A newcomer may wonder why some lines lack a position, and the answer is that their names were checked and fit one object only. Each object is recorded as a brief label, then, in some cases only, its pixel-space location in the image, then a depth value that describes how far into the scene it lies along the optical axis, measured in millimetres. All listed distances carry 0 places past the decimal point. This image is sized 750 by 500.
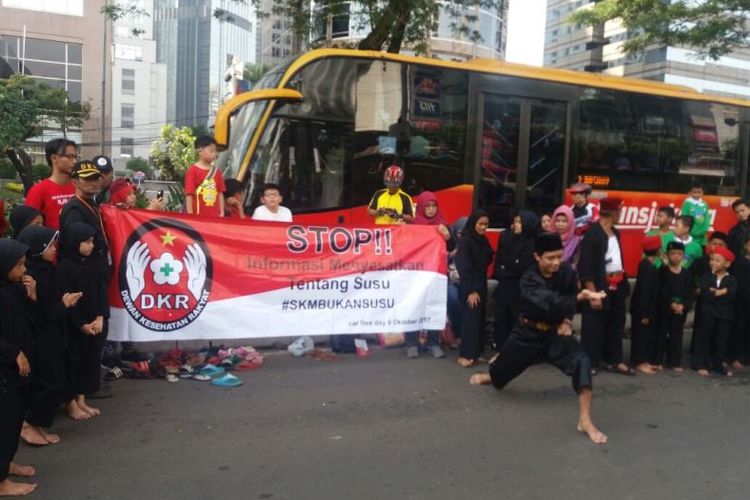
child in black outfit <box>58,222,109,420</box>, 4629
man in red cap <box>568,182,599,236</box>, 7021
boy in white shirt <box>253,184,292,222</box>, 6855
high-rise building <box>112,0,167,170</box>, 103875
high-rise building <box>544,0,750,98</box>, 62594
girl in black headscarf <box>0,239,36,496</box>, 3611
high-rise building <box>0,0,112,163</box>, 51750
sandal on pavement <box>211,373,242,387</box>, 5652
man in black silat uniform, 4828
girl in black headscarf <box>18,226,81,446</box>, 4285
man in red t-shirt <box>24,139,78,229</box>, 5312
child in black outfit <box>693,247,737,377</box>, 6648
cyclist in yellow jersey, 7438
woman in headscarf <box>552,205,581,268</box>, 6479
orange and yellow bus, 8219
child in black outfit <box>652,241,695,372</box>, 6598
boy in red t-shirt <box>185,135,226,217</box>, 6828
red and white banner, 5691
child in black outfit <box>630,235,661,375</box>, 6582
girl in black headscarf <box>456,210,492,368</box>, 6520
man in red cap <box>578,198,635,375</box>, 6117
